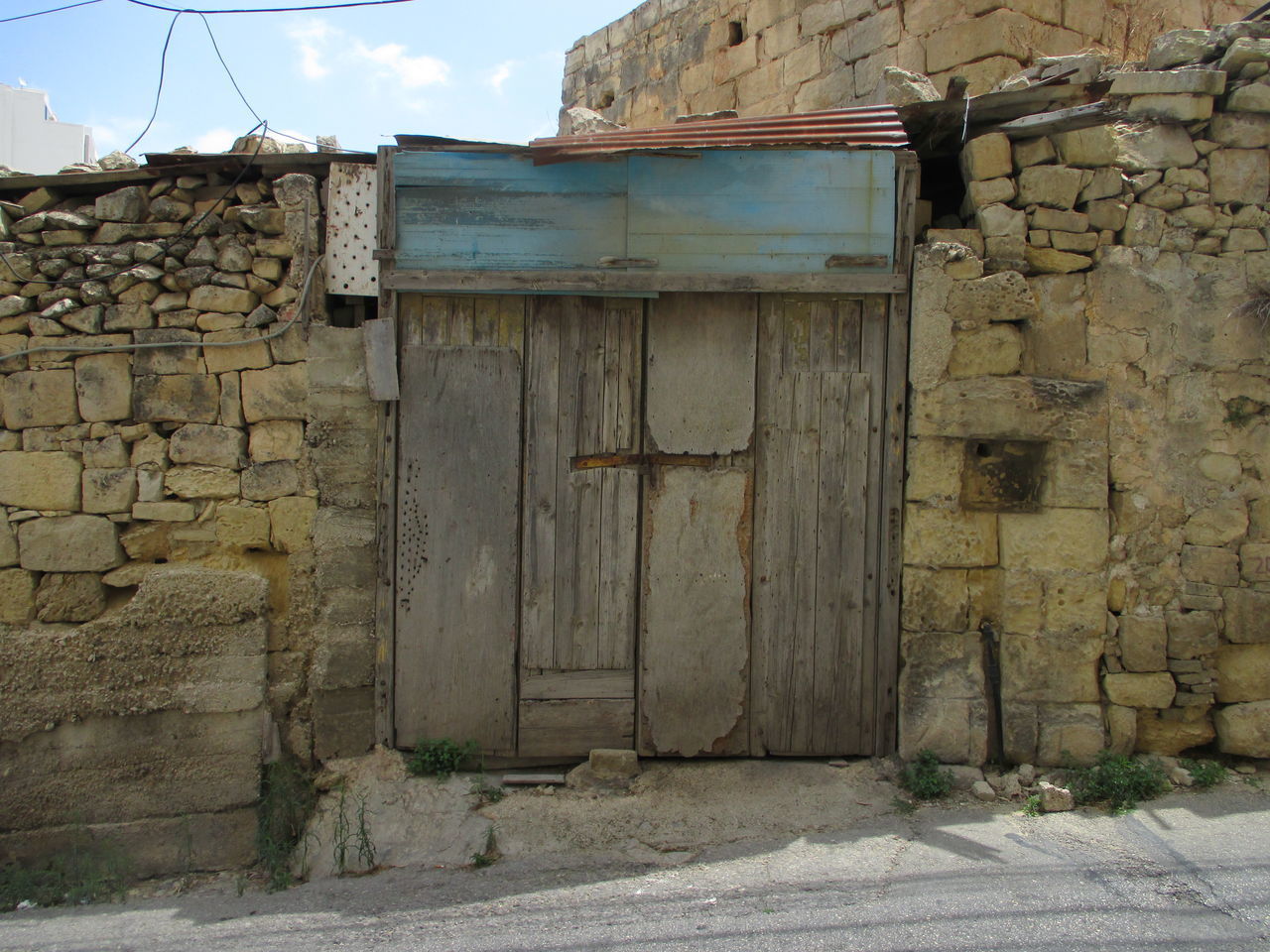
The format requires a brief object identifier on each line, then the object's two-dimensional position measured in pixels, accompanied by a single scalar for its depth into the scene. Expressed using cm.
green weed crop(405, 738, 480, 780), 399
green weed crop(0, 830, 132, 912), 374
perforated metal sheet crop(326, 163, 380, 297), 395
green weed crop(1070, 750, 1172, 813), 371
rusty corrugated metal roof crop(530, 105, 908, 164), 384
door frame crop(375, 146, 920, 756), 391
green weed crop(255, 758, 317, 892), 389
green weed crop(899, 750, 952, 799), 382
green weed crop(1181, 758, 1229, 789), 379
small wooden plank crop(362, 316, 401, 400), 392
